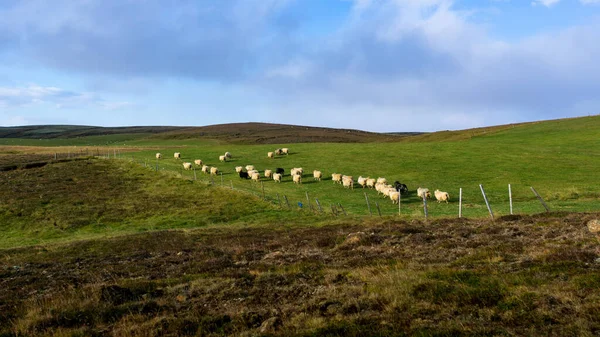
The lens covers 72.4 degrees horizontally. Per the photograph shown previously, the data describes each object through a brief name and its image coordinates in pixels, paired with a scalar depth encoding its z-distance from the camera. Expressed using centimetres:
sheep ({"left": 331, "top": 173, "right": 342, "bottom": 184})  4350
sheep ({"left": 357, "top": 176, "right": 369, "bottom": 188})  4122
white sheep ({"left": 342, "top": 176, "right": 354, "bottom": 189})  4122
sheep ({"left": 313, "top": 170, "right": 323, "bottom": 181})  4556
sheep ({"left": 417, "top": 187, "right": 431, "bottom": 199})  3550
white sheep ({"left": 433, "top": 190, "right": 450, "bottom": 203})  3382
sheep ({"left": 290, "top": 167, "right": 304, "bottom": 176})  4671
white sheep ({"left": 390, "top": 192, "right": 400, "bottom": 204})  3459
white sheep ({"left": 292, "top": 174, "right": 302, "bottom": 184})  4484
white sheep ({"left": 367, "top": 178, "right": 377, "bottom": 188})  4097
